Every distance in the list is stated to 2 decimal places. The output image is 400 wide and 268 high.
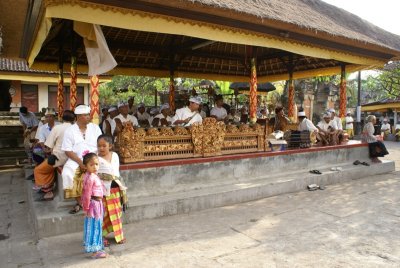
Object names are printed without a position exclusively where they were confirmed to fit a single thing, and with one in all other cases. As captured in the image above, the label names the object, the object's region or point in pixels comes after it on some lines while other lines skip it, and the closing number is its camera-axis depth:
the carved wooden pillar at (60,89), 8.41
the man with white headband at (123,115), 6.87
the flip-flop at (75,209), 4.62
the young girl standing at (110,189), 4.00
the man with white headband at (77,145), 4.54
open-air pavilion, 5.20
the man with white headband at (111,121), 6.98
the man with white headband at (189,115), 6.50
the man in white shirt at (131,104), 10.25
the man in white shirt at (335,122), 9.35
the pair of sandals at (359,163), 8.95
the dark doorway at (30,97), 20.14
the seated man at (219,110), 9.64
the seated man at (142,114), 9.91
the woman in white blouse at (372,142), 9.45
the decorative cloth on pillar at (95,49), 5.10
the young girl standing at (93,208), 3.68
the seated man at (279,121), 9.73
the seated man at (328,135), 9.02
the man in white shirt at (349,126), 18.30
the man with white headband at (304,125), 8.55
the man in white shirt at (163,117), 8.59
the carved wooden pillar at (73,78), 7.05
